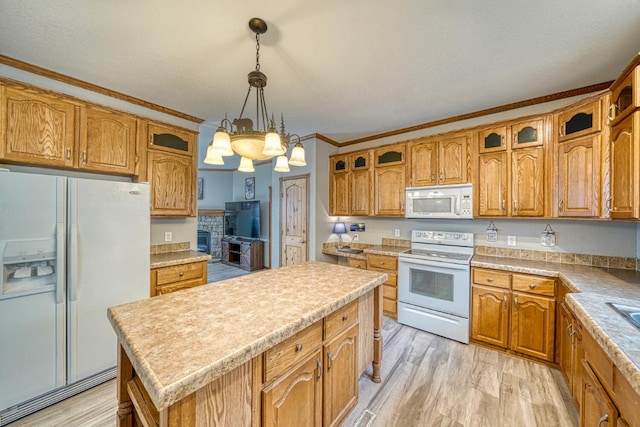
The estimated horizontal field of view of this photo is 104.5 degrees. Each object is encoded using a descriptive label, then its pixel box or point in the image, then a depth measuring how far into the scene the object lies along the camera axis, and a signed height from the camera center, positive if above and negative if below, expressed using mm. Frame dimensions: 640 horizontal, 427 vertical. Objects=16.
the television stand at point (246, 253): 5992 -1002
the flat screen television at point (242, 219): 6234 -156
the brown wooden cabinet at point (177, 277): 2527 -703
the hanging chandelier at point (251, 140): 1561 +484
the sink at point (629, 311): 1270 -522
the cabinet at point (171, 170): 2857 +514
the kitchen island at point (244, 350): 836 -532
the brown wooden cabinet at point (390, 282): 3289 -902
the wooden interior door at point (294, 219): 4242 -102
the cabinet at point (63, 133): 2059 +739
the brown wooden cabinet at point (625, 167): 1617 +351
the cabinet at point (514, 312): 2295 -954
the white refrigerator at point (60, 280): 1743 -541
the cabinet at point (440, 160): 2992 +698
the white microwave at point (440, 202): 2924 +167
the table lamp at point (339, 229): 4152 -252
